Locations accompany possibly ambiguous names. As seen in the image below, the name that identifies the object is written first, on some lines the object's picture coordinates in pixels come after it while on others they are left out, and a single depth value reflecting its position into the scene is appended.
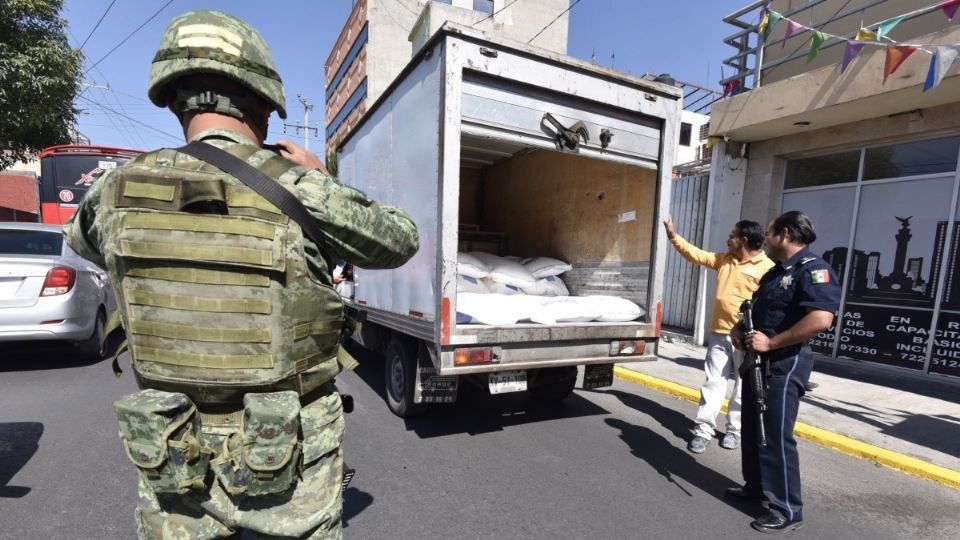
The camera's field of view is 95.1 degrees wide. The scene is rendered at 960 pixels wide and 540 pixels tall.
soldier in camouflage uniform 1.09
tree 7.63
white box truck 2.88
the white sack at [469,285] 4.02
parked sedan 4.31
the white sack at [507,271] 4.39
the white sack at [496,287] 4.30
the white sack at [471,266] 4.14
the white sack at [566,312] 3.36
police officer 2.38
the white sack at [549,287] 4.52
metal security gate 7.40
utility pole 33.94
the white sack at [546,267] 4.70
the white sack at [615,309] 3.58
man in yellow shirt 3.52
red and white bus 9.14
